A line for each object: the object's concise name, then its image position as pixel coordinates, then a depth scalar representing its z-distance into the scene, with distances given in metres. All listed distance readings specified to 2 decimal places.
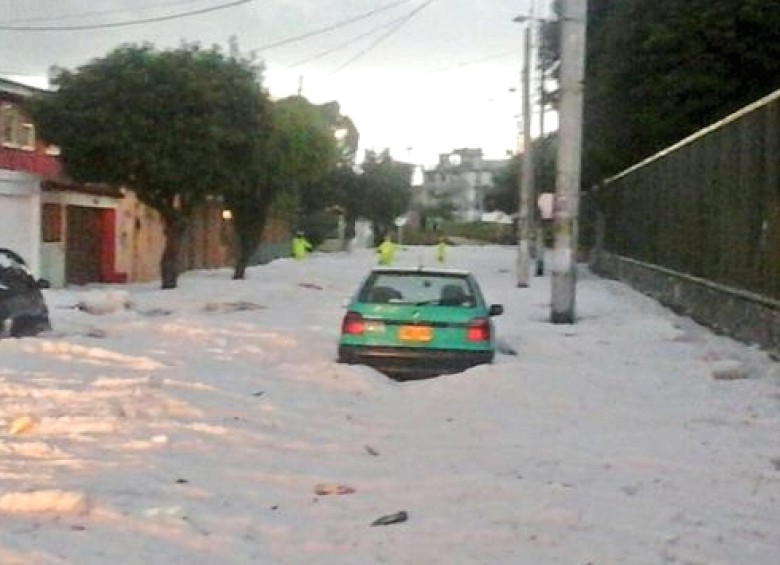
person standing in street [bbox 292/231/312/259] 62.38
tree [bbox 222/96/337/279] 39.38
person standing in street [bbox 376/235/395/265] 54.56
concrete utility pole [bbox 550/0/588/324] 26.84
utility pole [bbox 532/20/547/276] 53.52
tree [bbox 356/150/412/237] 96.31
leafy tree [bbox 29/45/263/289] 36.56
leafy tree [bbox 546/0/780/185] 39.12
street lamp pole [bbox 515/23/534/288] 43.44
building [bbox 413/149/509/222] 170.25
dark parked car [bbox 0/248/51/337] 20.70
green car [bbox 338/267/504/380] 16.47
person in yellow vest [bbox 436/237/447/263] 63.89
